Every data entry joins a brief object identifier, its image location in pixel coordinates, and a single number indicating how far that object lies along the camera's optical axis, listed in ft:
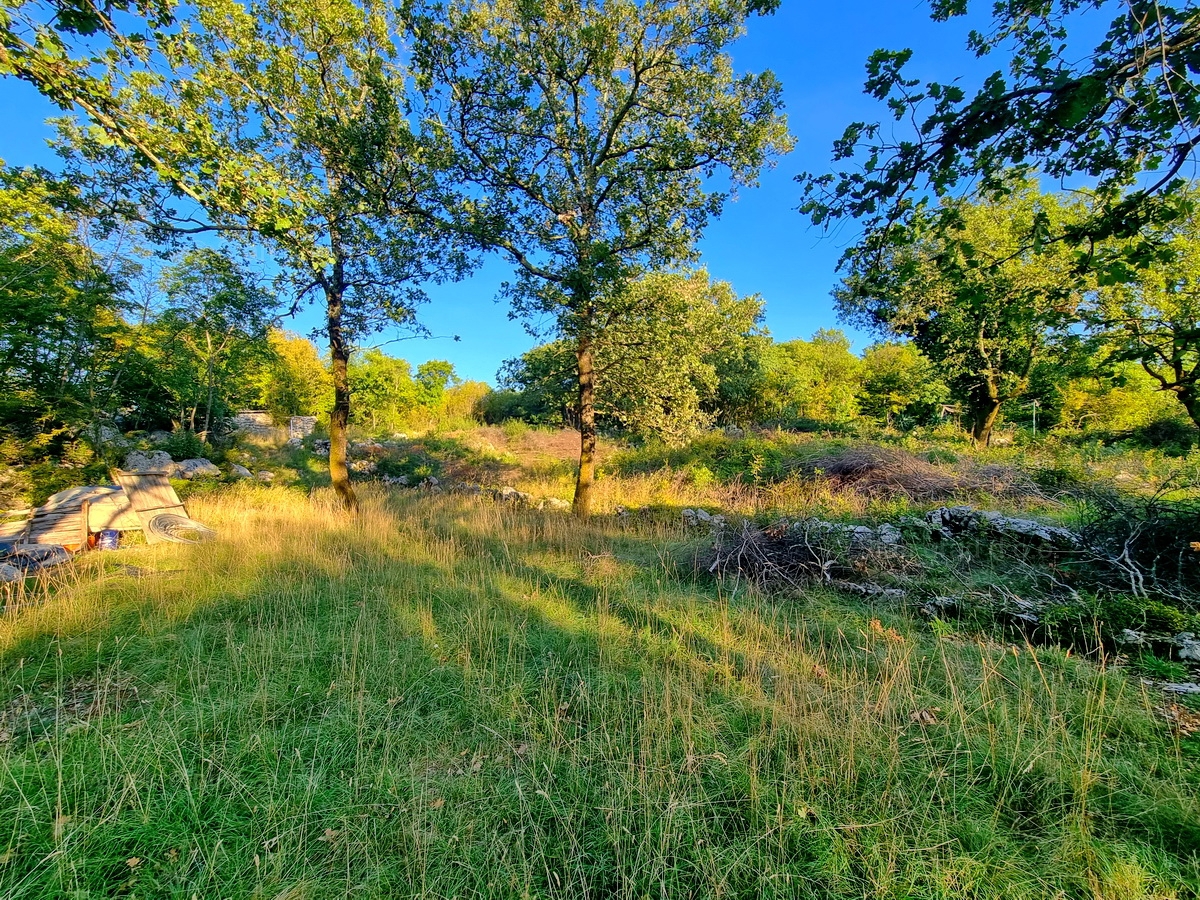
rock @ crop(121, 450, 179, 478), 33.65
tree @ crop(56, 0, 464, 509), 19.12
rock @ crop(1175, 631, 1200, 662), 9.80
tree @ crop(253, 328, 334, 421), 76.64
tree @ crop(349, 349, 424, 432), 69.97
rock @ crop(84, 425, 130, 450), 28.63
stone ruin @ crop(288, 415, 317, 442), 65.62
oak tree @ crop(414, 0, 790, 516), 21.45
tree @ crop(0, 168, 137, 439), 23.80
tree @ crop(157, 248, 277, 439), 23.98
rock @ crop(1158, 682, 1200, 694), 8.81
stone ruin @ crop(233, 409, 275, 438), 60.78
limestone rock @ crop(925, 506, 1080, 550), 15.61
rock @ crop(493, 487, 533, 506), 33.60
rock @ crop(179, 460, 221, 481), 35.60
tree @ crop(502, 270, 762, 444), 24.44
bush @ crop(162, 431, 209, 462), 39.27
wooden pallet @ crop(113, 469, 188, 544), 23.25
